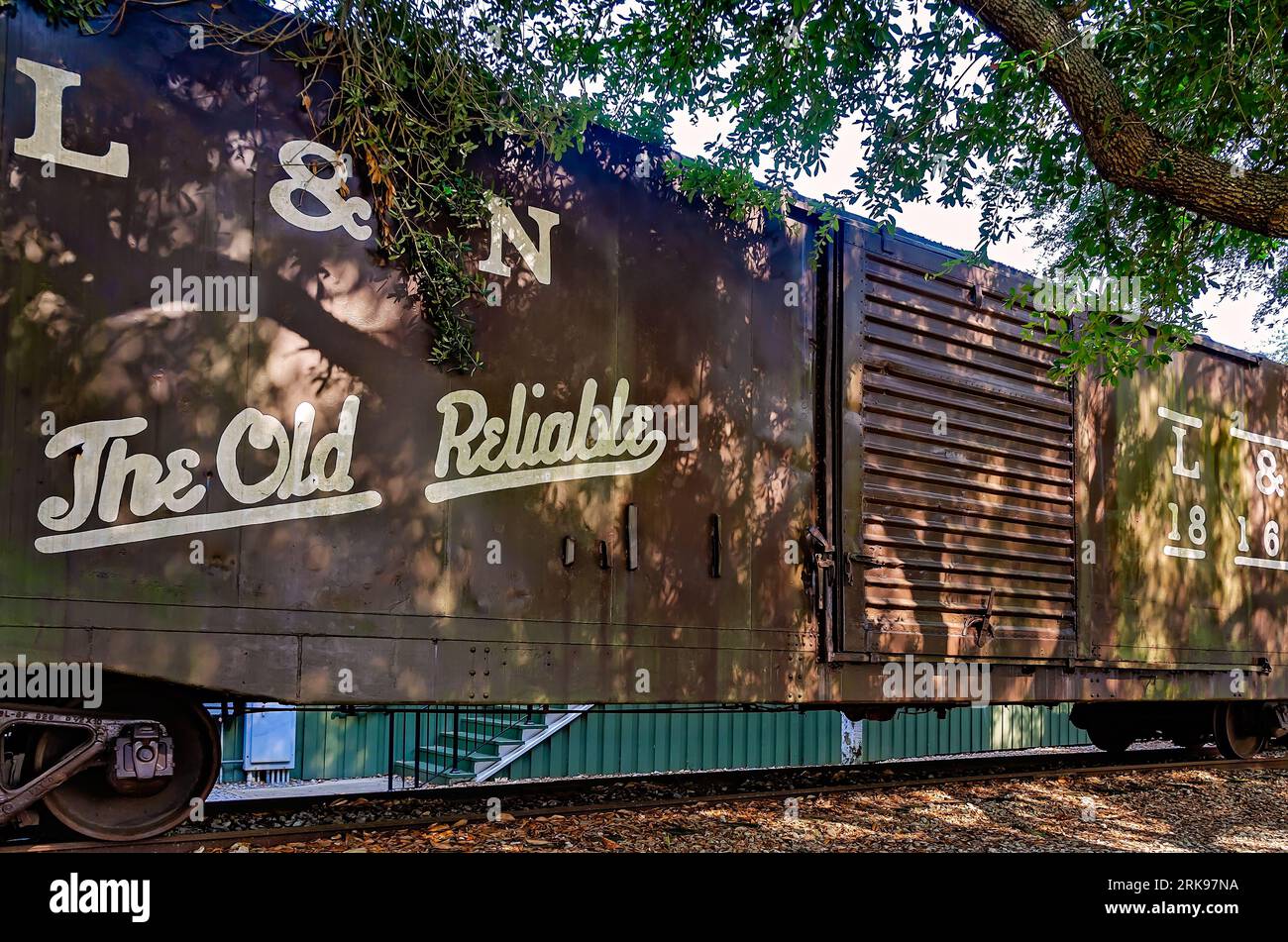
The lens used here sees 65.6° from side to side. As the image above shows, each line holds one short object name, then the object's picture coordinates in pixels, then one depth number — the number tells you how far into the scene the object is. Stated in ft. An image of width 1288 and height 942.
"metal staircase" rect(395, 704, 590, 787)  33.24
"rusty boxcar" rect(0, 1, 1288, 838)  13.19
